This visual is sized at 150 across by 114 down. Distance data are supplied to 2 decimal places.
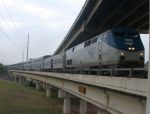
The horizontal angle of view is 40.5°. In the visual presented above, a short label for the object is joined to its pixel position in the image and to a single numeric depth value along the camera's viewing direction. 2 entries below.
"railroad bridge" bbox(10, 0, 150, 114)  8.16
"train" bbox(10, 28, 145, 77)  11.85
